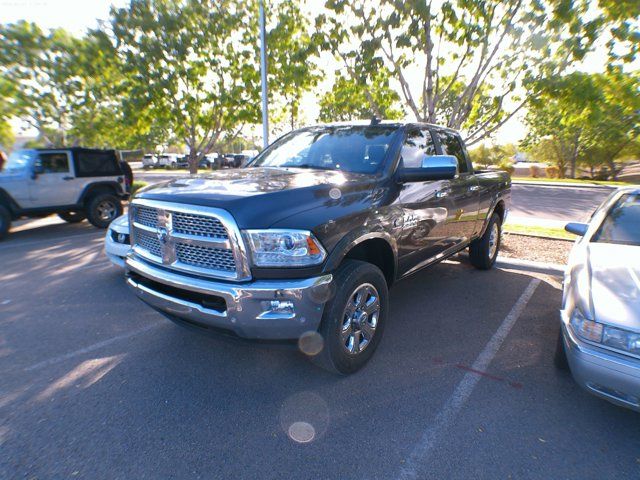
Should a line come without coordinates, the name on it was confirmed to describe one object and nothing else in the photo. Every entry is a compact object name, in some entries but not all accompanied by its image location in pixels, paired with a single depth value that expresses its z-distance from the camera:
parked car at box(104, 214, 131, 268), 4.89
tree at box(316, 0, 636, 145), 6.87
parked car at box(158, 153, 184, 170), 49.50
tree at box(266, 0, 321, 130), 9.35
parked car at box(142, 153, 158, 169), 50.43
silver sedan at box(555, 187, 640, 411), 2.14
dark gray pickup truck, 2.38
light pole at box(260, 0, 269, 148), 10.16
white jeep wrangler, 8.15
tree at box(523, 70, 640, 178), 7.43
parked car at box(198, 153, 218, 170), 44.68
